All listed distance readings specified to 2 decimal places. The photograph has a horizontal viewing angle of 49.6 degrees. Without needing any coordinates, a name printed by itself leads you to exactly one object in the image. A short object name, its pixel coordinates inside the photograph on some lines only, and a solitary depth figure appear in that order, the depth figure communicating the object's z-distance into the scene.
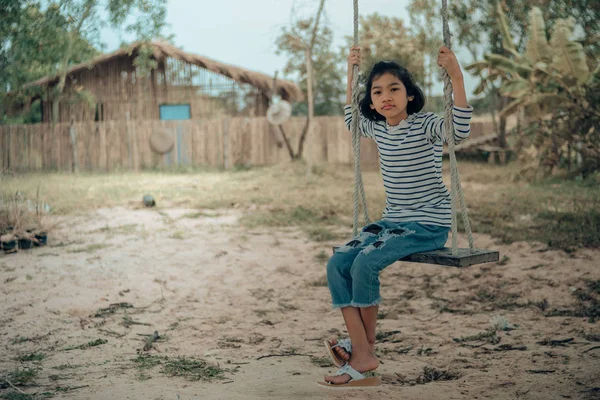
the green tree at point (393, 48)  24.56
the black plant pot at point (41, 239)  7.59
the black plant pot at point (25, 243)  7.44
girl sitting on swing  3.06
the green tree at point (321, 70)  27.38
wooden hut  20.97
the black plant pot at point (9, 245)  7.33
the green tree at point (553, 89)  9.15
